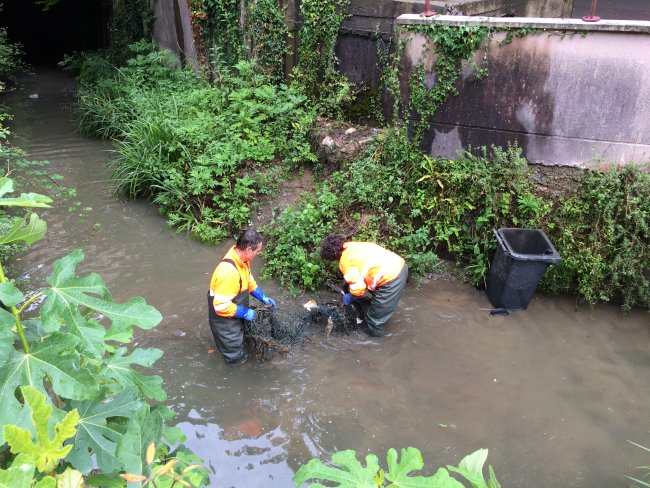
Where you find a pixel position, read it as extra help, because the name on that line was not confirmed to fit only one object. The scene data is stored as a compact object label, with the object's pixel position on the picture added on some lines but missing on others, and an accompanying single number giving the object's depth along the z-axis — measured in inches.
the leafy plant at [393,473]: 61.1
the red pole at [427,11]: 238.7
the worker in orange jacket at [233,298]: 180.1
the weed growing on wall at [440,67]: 235.3
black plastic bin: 217.0
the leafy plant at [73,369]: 60.5
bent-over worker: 202.8
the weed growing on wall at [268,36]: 323.3
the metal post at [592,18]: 211.6
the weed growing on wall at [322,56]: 293.9
